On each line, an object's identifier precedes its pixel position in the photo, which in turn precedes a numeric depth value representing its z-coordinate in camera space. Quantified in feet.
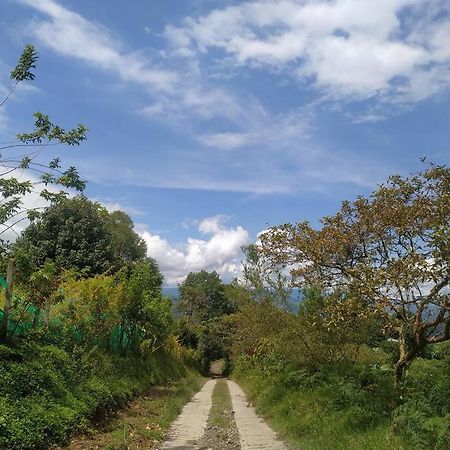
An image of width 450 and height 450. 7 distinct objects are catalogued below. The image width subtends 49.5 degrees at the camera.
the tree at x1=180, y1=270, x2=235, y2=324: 241.96
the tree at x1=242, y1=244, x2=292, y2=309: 66.23
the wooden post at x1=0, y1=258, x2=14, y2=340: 36.17
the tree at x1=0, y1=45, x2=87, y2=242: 28.55
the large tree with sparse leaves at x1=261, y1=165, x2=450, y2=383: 27.45
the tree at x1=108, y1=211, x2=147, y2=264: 188.24
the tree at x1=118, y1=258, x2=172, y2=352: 68.54
